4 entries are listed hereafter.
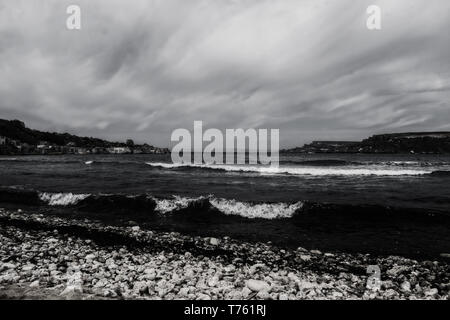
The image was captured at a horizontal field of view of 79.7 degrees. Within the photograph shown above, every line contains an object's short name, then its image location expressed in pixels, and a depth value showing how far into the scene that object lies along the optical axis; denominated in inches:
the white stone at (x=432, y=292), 227.8
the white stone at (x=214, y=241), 372.2
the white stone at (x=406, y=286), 236.8
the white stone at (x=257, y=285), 228.4
